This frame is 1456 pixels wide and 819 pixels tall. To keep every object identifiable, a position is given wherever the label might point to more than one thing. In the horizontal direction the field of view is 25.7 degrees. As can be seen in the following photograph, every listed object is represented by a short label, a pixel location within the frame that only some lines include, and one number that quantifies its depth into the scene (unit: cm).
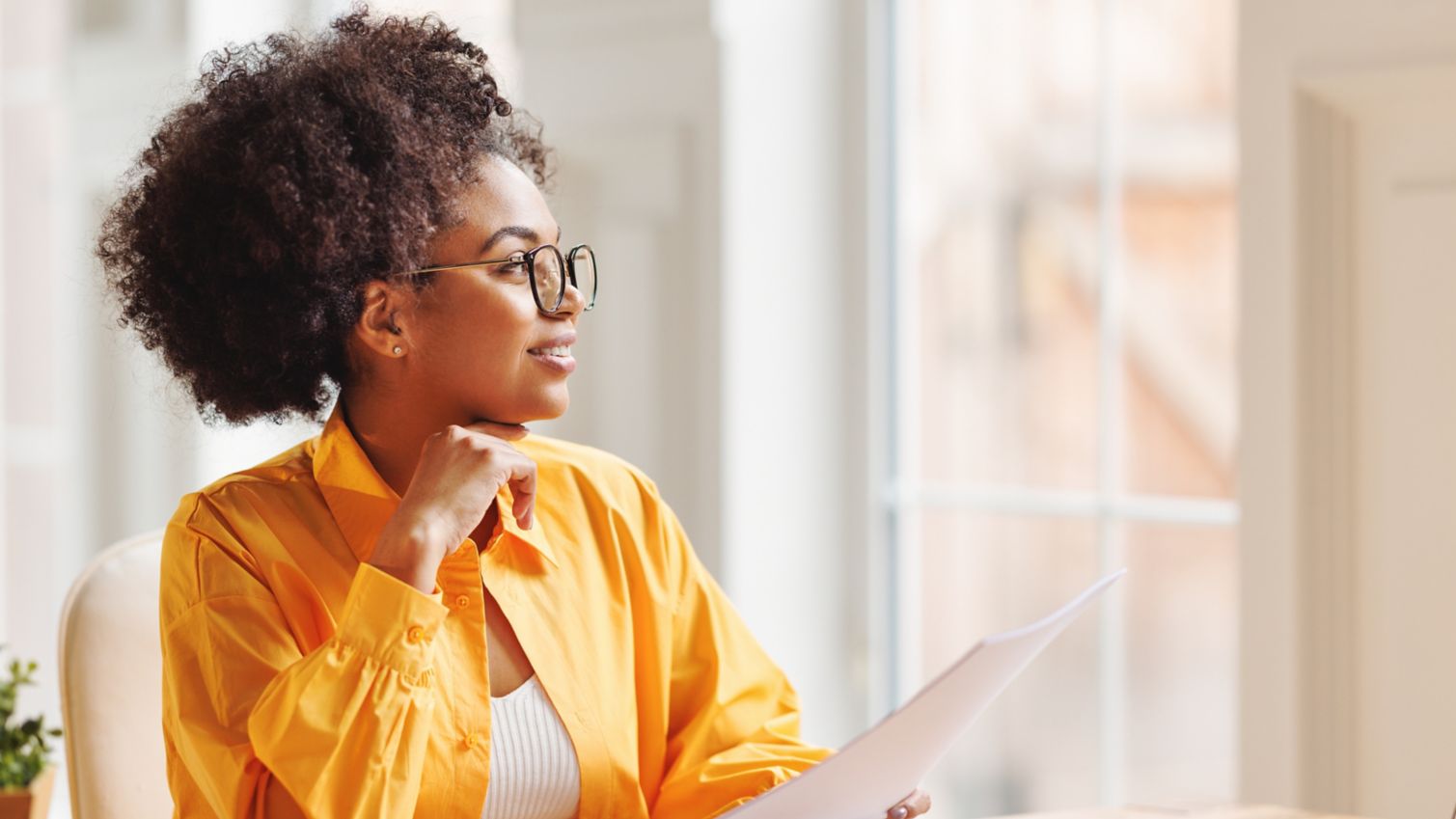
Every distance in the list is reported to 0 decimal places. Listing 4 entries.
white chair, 250
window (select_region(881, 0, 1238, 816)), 317
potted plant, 276
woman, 228
